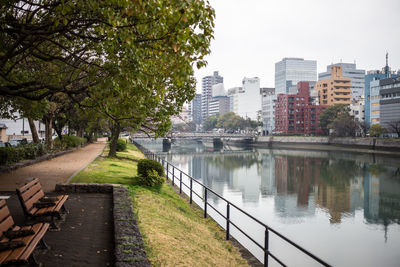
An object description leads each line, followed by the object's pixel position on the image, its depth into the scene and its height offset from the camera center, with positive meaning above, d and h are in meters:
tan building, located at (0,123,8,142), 55.25 -0.39
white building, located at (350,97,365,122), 106.12 +6.26
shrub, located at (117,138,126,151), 36.69 -1.77
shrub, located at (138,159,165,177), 15.41 -1.67
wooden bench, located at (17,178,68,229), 6.81 -1.63
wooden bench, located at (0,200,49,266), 4.48 -1.69
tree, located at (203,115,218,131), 174.77 +3.75
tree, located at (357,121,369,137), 82.57 +1.10
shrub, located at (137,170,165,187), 15.17 -2.23
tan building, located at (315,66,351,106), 116.12 +14.32
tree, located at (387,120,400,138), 69.56 +0.78
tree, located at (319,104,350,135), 89.84 +4.44
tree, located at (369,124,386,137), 71.02 +0.07
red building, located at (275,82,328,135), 109.50 +5.63
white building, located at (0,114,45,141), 58.44 +0.14
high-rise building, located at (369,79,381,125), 90.25 +7.49
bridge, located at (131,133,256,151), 88.28 -2.45
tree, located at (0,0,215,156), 7.38 +2.23
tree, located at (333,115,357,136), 79.75 +1.01
